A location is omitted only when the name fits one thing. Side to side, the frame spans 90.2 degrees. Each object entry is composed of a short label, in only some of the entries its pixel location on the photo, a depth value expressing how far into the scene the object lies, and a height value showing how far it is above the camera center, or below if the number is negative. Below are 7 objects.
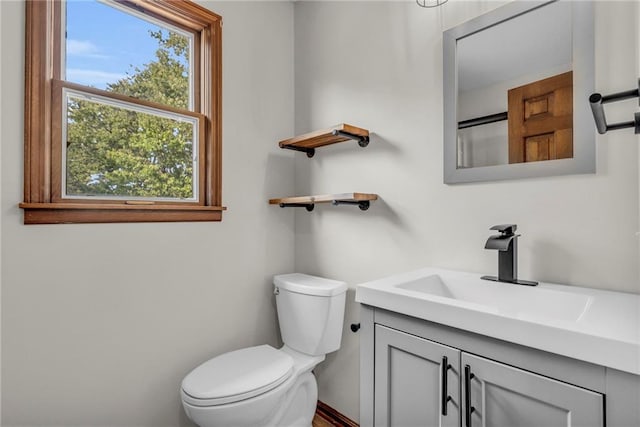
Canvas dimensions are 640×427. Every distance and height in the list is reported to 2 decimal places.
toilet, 1.25 -0.69
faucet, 1.04 -0.14
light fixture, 1.36 +0.92
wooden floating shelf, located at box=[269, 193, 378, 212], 1.50 +0.08
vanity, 0.63 -0.34
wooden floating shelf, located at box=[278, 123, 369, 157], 1.53 +0.41
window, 1.21 +0.47
